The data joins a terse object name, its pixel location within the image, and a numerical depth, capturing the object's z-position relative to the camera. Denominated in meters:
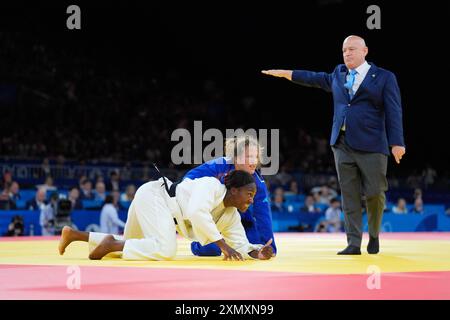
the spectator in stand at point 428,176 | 15.44
